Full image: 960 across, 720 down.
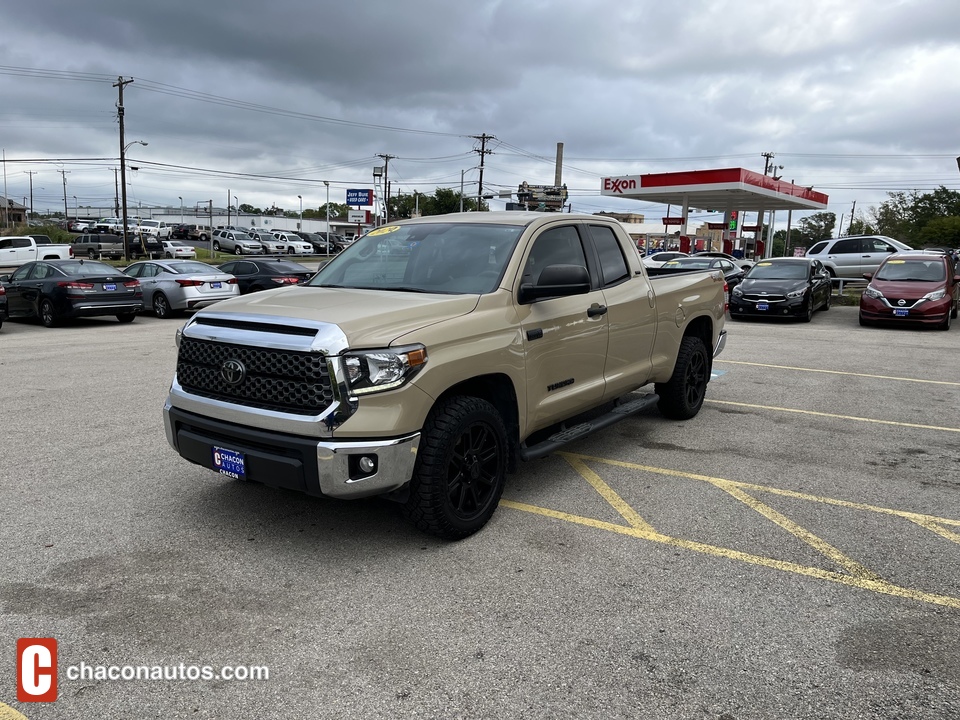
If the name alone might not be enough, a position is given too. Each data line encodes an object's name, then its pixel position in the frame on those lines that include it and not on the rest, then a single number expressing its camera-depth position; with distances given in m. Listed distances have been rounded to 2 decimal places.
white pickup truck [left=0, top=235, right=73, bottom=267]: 33.28
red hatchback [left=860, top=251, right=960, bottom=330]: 15.34
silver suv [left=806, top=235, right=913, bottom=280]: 24.16
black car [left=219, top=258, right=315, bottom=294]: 19.52
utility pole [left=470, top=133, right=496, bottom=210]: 72.75
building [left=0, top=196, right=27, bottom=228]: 96.25
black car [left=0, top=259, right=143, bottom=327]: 15.71
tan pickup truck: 3.78
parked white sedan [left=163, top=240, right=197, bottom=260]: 48.88
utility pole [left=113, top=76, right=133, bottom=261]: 42.11
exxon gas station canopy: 34.34
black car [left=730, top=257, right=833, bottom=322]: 17.33
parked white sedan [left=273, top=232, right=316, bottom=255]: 62.75
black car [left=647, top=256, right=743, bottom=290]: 19.08
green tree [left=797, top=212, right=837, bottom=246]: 126.61
